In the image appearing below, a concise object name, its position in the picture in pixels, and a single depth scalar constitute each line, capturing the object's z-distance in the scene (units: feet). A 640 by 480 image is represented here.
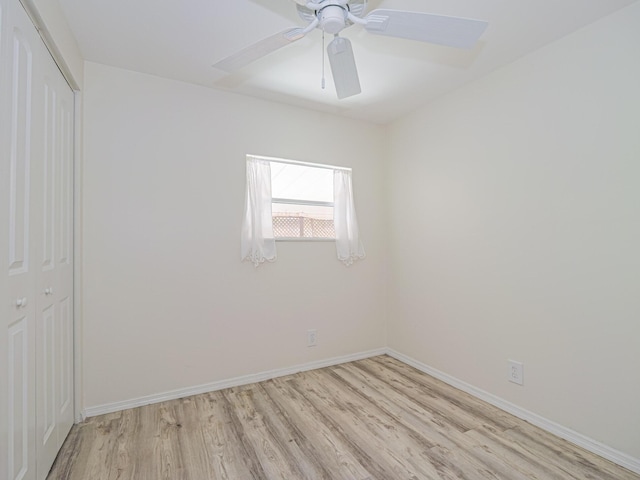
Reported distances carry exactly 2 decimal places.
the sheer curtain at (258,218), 8.92
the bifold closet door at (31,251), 3.91
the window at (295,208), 8.98
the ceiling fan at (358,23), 4.28
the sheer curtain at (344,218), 10.39
